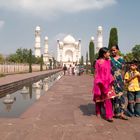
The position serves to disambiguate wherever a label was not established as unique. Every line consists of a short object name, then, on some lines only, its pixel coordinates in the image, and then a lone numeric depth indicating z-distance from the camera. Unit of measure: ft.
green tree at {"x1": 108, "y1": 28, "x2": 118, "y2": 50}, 61.11
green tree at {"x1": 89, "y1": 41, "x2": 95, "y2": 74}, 106.11
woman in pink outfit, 15.35
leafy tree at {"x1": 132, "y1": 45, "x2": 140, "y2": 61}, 151.02
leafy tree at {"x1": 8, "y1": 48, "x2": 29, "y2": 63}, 165.07
